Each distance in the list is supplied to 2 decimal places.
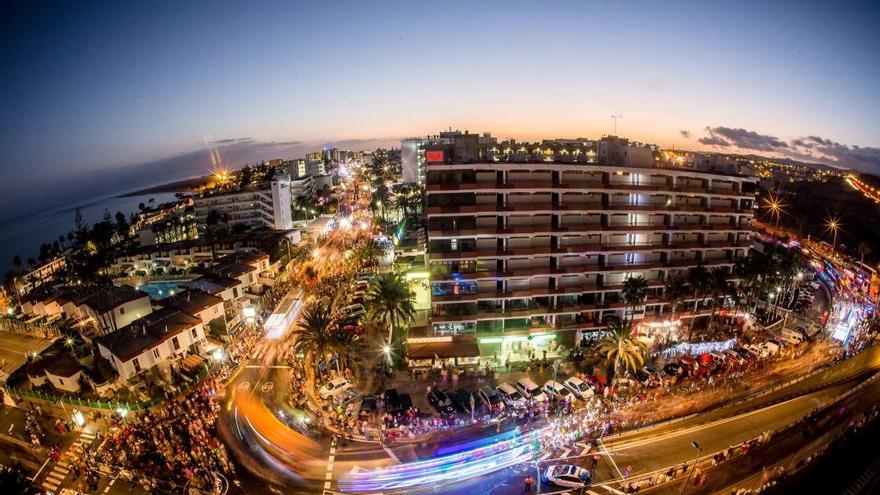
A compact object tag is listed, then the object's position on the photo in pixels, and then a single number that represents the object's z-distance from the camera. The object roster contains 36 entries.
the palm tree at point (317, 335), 41.66
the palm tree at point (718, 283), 48.75
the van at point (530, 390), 38.28
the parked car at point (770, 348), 46.31
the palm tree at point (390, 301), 44.06
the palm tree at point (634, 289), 45.44
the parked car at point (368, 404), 37.31
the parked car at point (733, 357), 44.41
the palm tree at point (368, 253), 78.38
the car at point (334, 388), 40.47
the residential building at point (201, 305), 51.03
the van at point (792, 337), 48.56
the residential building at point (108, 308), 52.66
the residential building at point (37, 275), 83.62
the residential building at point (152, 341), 41.81
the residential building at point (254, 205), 119.12
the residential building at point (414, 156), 162.75
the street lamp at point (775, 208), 133.75
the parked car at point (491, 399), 37.31
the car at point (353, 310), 58.41
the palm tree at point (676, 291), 47.50
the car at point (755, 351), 46.06
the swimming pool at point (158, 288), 74.05
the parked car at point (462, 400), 37.09
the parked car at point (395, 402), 36.89
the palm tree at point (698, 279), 48.62
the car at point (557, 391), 38.44
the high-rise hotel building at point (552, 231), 45.38
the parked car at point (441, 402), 36.84
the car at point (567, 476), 27.80
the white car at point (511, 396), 37.34
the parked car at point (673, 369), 42.41
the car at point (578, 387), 38.75
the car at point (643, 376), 41.19
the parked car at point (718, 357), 44.72
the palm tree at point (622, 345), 40.38
